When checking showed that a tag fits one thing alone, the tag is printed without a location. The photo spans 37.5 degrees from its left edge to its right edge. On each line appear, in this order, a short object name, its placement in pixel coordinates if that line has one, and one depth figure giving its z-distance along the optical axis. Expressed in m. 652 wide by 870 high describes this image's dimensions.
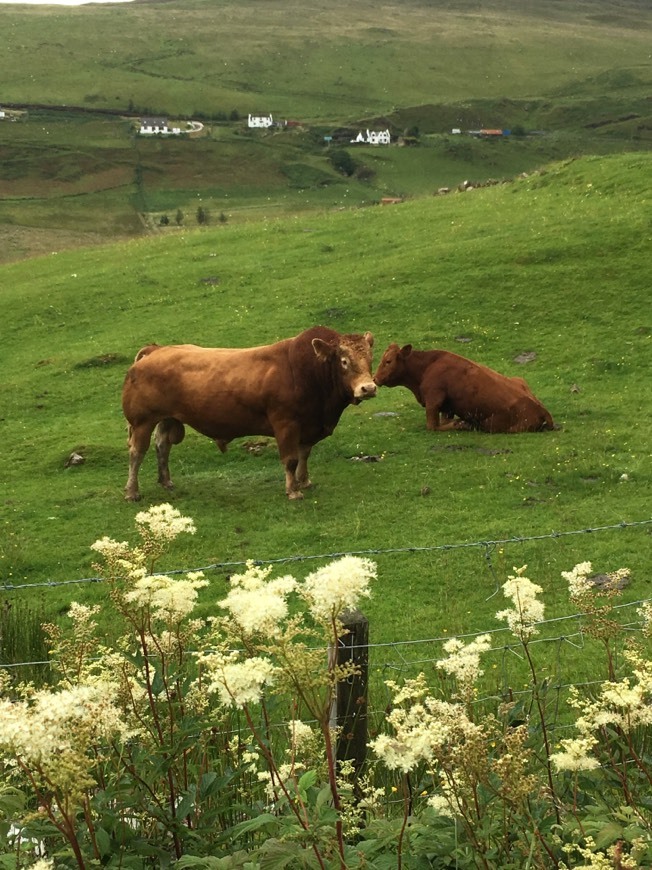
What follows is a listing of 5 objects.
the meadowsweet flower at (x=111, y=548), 3.56
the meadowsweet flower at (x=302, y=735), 3.59
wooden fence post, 5.09
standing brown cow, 15.34
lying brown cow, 17.98
